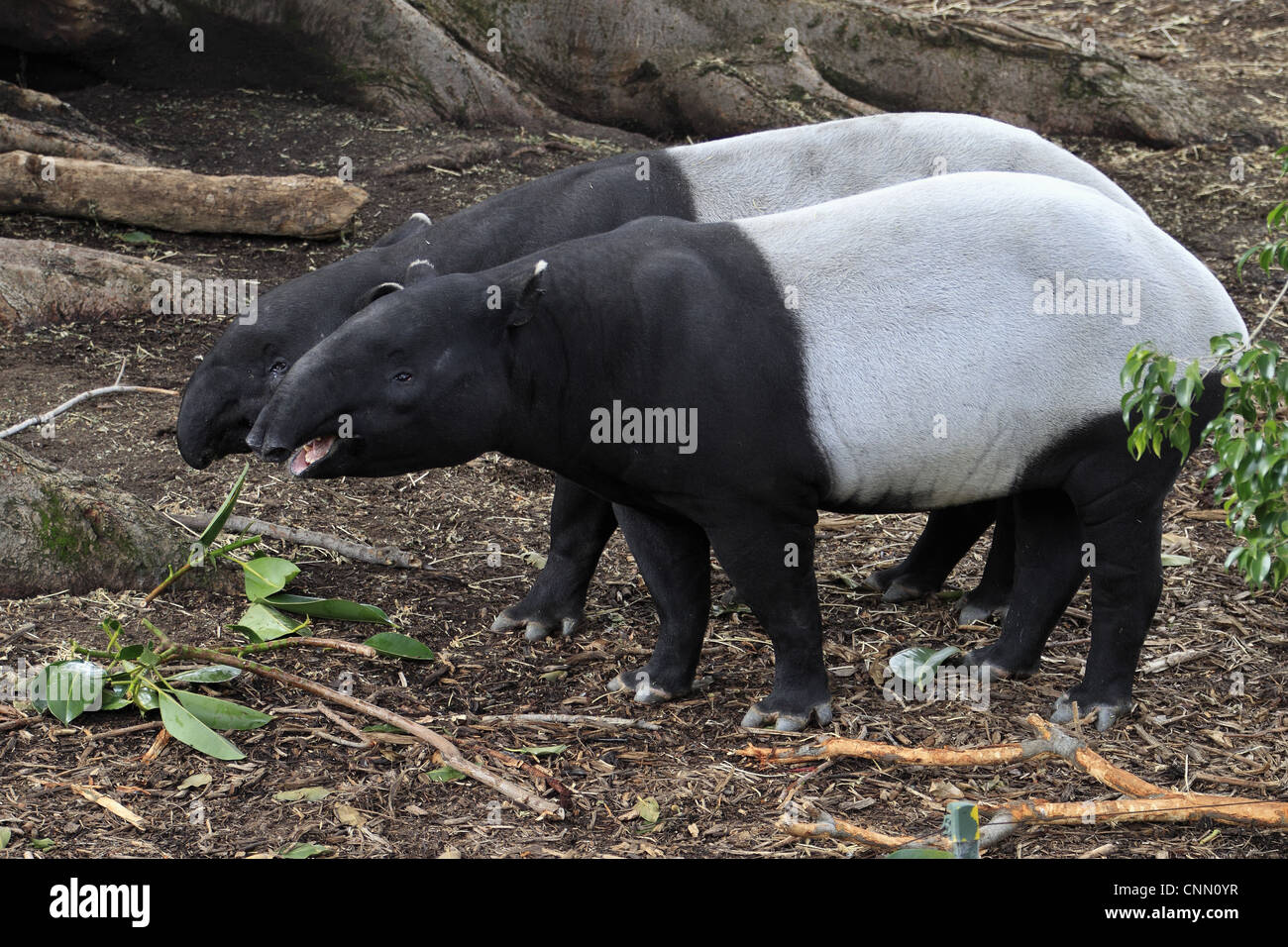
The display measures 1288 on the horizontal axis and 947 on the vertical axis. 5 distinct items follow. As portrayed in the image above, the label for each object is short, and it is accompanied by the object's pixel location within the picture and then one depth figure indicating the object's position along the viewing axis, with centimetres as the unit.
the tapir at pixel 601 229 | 1209
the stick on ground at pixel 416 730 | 945
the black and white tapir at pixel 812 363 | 1006
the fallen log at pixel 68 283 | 1727
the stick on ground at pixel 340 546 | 1343
